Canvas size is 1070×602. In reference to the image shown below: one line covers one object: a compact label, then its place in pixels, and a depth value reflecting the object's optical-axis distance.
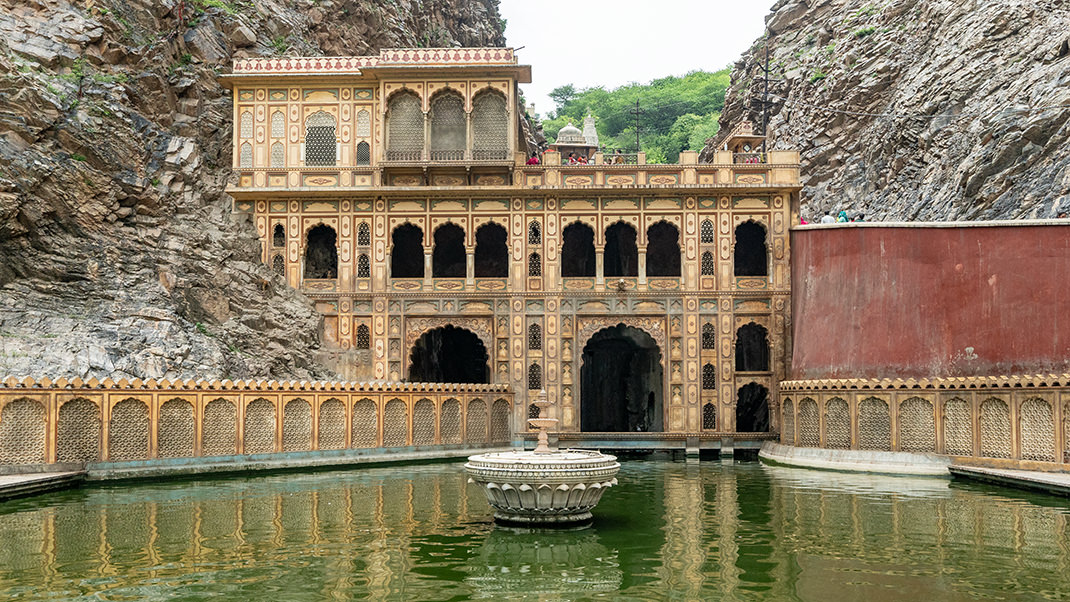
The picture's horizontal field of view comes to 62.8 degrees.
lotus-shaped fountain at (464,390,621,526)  10.95
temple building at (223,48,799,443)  26.41
